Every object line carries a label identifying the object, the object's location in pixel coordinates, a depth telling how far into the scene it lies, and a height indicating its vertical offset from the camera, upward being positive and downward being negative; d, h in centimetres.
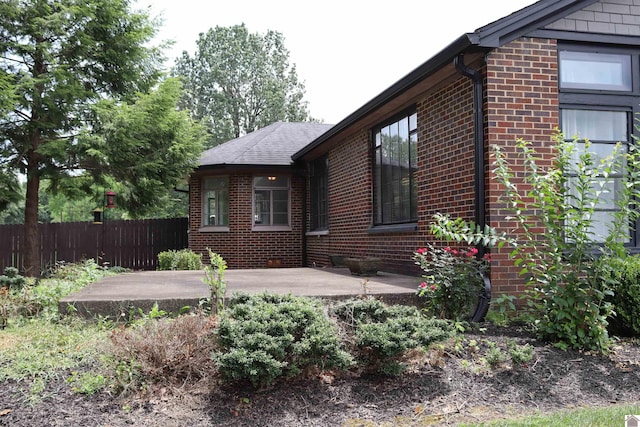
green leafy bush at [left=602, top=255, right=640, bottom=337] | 521 -65
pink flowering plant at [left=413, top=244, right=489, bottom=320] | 538 -59
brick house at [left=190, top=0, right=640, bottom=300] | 614 +160
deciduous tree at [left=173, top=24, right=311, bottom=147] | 3469 +984
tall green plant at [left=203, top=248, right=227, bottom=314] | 509 -59
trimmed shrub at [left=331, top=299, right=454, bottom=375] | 404 -82
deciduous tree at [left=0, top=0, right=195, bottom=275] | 1120 +355
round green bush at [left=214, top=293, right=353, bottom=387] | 367 -83
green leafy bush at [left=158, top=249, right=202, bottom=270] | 1303 -79
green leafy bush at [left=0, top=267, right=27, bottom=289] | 750 -74
